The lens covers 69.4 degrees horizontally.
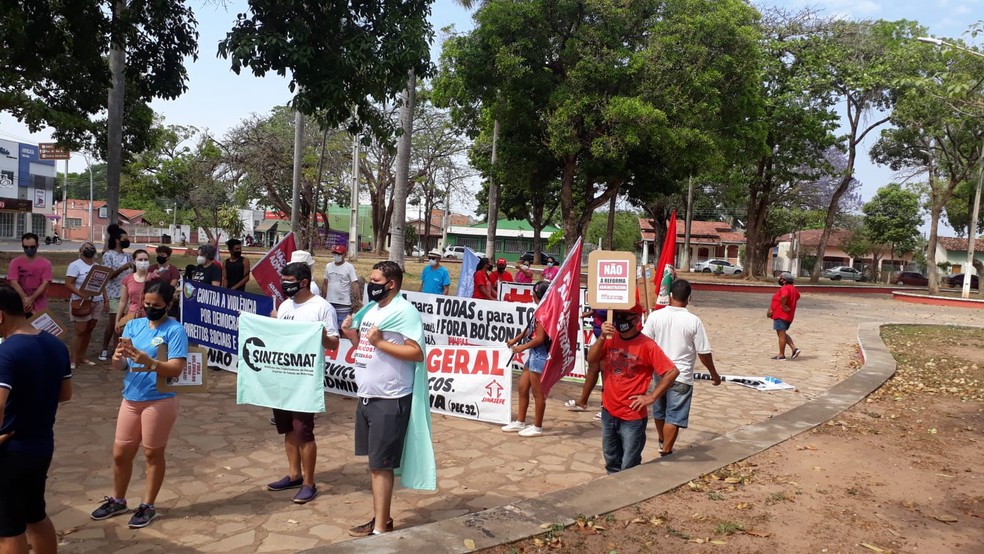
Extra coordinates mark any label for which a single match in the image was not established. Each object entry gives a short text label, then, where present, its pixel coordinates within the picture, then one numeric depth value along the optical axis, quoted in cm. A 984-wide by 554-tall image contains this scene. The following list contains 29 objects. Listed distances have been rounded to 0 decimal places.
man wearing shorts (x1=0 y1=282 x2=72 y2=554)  335
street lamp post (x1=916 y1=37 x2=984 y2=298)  3309
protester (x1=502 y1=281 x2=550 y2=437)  721
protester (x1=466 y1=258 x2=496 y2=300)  1240
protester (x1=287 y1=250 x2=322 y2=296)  837
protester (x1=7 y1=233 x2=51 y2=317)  816
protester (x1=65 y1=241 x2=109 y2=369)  878
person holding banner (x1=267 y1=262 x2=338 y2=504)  518
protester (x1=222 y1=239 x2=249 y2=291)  1054
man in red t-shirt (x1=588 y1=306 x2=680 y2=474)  514
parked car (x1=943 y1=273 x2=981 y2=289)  5782
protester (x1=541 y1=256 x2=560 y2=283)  1368
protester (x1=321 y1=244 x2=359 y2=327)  1016
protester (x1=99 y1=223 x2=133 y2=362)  940
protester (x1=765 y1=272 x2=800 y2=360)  1283
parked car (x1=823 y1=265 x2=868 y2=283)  6446
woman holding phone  449
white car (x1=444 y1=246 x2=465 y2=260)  6081
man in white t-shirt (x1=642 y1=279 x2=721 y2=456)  605
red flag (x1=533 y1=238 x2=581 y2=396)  715
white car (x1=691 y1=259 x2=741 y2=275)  6018
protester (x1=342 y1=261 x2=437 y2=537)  434
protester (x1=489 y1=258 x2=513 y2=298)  1291
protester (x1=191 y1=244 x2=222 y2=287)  989
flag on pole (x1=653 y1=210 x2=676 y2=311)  746
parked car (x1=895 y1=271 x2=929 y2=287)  5947
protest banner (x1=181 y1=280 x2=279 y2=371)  920
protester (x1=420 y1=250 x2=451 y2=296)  1196
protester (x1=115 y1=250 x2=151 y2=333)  836
